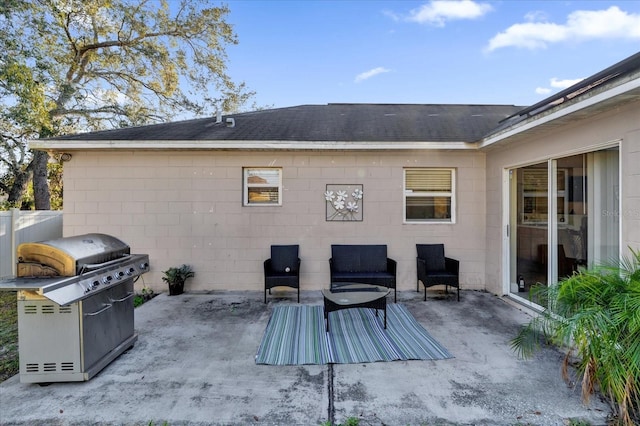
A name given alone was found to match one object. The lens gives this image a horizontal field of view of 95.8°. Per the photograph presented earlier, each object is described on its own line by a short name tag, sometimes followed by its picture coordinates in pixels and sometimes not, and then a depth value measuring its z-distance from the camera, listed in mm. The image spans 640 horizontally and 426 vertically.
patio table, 3701
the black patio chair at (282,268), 4949
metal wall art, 5797
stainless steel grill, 2521
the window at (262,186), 5875
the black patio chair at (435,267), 4992
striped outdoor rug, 3168
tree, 10000
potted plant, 5539
